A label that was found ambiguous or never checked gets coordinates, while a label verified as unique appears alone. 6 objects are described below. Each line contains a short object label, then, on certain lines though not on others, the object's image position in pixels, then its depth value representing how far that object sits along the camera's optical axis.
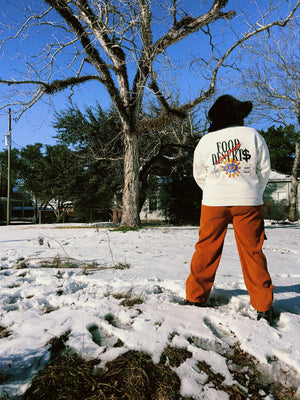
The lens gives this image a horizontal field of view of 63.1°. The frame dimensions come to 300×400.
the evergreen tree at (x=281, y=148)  23.80
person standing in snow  1.87
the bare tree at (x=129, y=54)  7.63
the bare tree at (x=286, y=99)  15.16
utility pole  16.80
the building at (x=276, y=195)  21.20
